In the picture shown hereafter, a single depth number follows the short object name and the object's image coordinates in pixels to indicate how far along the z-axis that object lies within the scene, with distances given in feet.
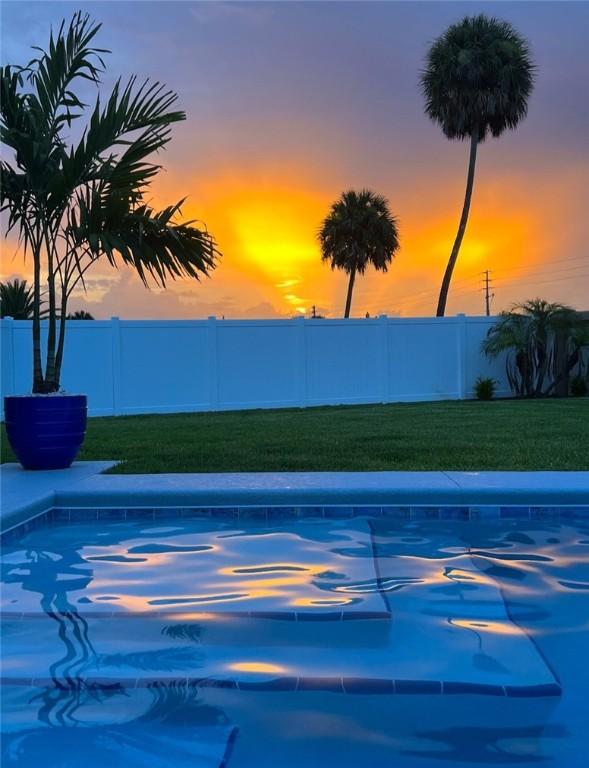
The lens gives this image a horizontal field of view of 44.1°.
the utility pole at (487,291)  181.31
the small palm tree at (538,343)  55.57
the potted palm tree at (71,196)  21.29
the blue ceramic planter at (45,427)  21.08
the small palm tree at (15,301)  48.11
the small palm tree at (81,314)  85.10
